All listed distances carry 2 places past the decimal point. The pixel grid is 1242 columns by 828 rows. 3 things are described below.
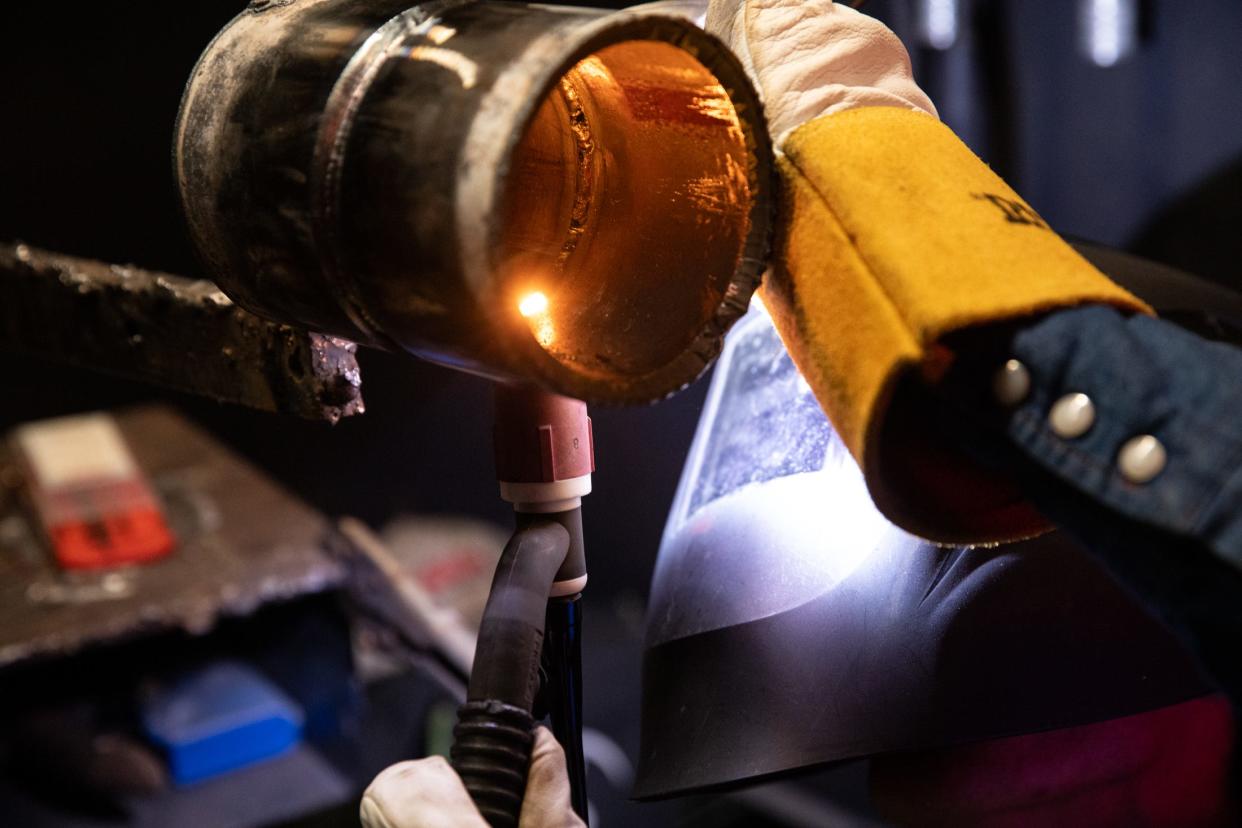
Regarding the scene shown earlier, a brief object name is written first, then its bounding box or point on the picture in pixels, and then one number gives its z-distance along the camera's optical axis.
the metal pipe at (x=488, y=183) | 0.48
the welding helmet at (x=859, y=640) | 0.65
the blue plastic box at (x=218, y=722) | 1.89
